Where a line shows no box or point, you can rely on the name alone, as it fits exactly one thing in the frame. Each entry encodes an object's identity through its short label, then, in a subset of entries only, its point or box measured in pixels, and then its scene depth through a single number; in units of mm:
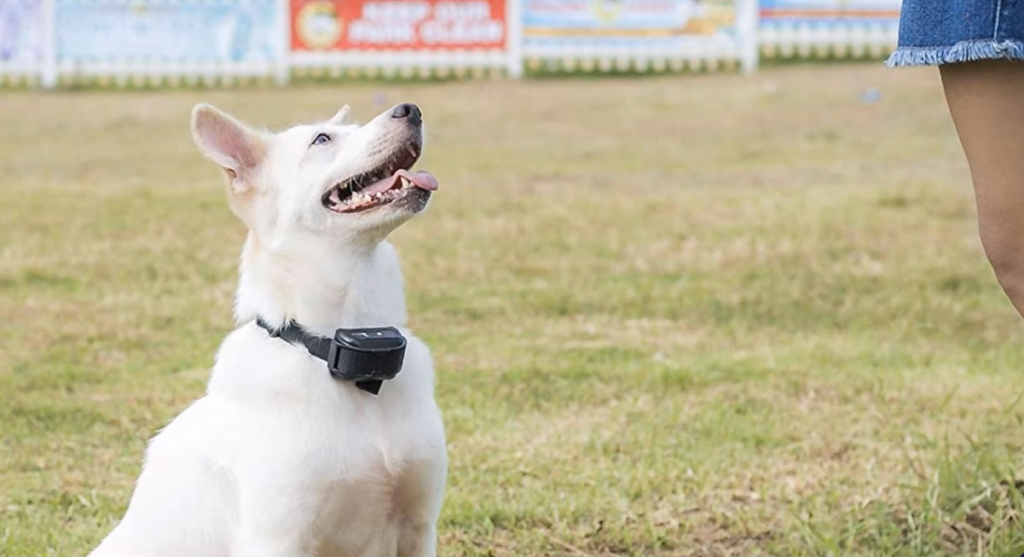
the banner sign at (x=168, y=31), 19203
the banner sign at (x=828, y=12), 19297
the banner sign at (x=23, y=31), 19359
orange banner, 19141
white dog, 3219
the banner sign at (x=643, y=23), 19266
